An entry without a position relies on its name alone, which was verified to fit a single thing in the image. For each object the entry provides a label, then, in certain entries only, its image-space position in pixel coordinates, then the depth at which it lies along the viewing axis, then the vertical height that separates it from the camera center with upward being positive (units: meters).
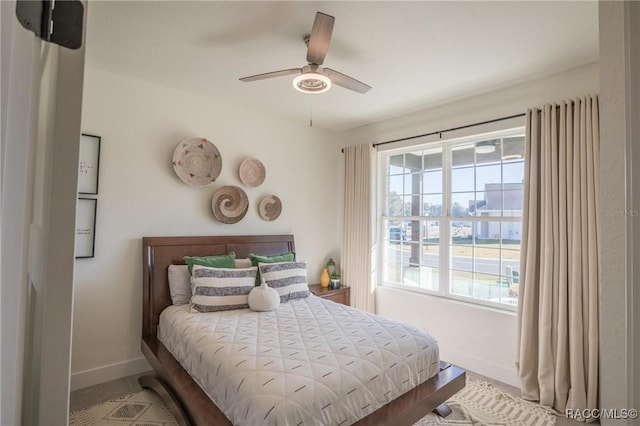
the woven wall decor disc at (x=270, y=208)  3.58 +0.17
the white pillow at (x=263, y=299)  2.60 -0.63
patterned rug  2.17 -1.35
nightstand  3.66 -0.81
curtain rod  2.84 +0.97
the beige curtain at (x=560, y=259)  2.29 -0.25
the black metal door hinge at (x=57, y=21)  0.44 +0.29
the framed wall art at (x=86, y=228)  2.54 -0.07
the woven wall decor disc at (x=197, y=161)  2.99 +0.58
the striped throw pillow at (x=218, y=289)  2.58 -0.56
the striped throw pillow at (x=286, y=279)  2.90 -0.52
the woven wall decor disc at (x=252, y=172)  3.41 +0.54
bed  1.71 -0.90
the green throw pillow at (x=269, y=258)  3.15 -0.37
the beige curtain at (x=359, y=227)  3.87 -0.04
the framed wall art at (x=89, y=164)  2.54 +0.45
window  2.94 +0.08
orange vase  3.95 -0.69
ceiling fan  1.68 +0.95
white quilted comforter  1.47 -0.76
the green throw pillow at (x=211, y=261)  2.85 -0.36
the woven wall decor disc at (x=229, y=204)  3.23 +0.19
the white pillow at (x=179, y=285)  2.81 -0.57
